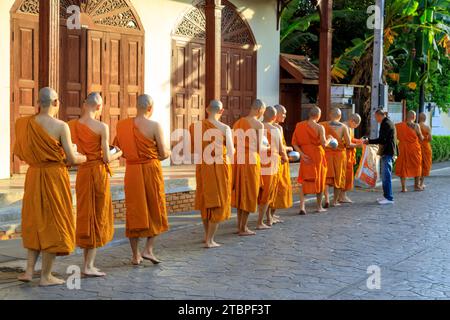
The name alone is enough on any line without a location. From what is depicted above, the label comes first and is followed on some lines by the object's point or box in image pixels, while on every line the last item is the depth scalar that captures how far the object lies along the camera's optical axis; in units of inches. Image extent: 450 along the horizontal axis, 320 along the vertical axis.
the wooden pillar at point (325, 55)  594.5
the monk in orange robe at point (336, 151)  477.7
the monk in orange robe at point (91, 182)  271.6
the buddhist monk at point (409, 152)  580.1
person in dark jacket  491.2
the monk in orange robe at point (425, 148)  597.0
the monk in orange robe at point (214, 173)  332.2
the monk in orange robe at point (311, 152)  443.2
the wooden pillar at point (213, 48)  449.1
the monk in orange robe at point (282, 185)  404.2
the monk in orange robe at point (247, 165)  367.6
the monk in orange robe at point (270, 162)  387.2
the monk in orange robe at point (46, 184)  252.1
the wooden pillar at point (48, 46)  347.6
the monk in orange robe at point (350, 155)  498.3
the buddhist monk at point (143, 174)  289.9
